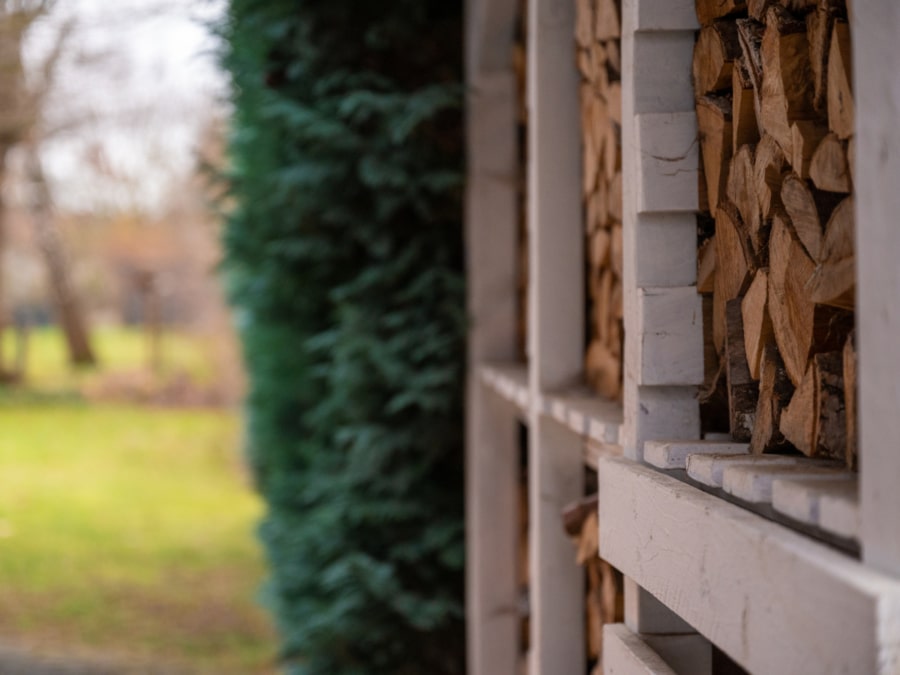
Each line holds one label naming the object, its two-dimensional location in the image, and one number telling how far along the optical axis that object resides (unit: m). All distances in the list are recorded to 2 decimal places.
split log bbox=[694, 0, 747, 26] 2.53
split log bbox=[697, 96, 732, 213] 2.54
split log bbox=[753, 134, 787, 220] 2.43
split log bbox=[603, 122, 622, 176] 2.96
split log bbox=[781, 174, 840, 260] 2.34
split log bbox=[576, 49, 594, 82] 3.05
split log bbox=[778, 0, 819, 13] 2.39
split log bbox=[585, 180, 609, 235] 3.04
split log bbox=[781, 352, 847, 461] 2.32
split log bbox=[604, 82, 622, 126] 2.90
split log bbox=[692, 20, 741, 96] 2.53
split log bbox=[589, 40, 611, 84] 2.97
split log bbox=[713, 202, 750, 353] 2.52
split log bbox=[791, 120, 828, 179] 2.34
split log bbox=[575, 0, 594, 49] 3.03
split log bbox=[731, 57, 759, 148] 2.50
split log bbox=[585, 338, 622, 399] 3.03
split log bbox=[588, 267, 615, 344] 3.07
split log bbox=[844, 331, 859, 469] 2.27
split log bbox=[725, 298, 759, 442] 2.53
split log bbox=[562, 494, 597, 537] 3.05
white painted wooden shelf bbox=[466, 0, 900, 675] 2.10
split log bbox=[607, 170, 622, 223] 2.94
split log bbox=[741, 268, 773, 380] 2.46
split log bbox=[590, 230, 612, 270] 3.05
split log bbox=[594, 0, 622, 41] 2.89
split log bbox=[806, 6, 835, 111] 2.33
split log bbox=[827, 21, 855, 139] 2.27
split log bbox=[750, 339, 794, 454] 2.42
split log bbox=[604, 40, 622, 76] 2.92
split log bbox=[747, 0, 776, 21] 2.49
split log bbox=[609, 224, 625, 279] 2.97
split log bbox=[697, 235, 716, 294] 2.59
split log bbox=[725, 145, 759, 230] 2.49
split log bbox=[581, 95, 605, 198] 3.05
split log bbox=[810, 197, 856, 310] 2.26
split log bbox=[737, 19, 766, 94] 2.48
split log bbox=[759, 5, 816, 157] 2.37
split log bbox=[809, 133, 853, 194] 2.29
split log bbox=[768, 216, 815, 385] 2.37
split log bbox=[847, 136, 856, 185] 2.26
